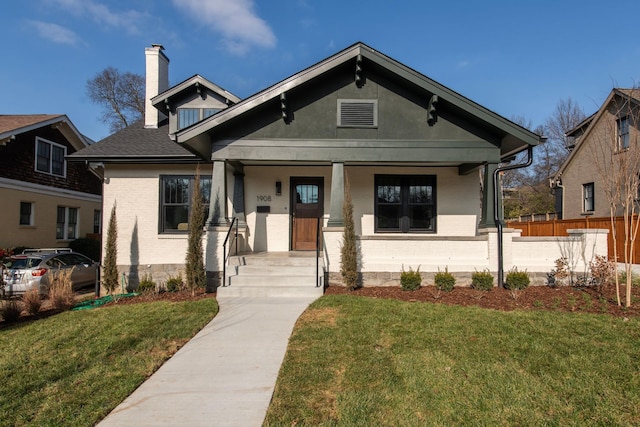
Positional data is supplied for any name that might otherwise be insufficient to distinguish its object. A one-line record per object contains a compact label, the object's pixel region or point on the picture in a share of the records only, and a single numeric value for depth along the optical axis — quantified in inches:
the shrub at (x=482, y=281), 324.5
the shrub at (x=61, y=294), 297.2
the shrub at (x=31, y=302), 282.4
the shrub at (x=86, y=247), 667.4
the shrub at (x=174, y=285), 354.6
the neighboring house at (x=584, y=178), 682.8
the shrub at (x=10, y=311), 263.0
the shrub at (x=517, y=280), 326.3
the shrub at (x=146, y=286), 354.9
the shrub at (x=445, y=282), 324.8
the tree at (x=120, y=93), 1200.2
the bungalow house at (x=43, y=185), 577.3
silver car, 387.9
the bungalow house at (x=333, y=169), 347.3
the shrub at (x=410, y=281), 327.3
